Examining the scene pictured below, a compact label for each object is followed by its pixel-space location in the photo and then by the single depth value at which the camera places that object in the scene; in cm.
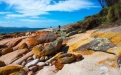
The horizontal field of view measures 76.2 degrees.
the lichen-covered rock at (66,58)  483
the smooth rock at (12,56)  613
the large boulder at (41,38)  744
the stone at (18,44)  752
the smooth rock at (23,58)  579
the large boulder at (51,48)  568
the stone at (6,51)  698
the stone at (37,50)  577
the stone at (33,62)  520
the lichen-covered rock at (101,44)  494
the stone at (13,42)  819
